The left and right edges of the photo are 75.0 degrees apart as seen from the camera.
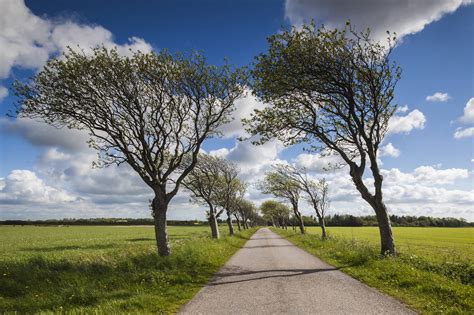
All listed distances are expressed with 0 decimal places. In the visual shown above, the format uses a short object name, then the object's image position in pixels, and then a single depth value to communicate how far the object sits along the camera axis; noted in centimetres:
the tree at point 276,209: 9431
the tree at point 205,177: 3962
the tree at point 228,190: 4530
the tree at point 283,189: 5200
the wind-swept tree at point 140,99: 1689
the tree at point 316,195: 4168
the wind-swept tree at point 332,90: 1692
